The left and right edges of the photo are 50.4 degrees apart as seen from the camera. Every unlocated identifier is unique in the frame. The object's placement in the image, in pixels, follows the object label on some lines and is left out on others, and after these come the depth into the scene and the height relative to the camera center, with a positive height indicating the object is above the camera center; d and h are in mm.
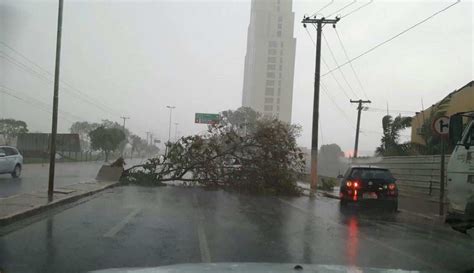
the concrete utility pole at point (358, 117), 44559 +3950
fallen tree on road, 22766 -313
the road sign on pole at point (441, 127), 14898 +1120
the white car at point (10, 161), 23844 -887
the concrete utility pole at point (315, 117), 26558 +2185
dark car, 16562 -853
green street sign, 53062 +3812
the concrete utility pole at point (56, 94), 15115 +1542
